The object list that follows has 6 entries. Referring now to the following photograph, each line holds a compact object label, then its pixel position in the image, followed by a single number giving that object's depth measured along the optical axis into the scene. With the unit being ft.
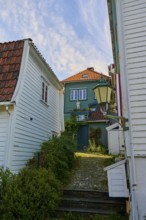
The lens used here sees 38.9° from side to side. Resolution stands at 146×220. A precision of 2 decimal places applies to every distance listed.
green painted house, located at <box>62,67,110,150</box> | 78.02
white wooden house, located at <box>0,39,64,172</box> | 21.98
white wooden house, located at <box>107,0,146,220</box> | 14.42
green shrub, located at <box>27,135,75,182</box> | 24.62
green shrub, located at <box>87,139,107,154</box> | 48.49
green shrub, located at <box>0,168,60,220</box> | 16.74
